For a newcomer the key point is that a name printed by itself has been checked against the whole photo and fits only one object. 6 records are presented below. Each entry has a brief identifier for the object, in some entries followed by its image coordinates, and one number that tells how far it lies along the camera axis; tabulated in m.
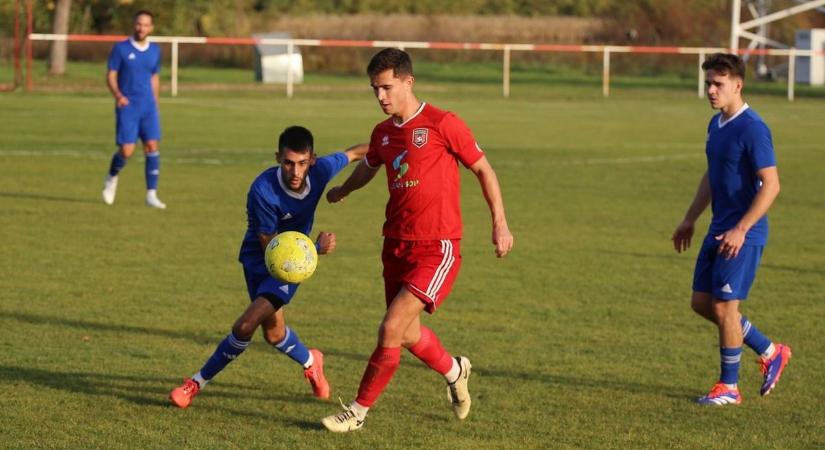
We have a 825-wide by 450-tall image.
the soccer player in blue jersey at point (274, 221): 13.78
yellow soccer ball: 13.62
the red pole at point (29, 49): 69.31
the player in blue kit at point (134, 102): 31.36
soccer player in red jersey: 13.47
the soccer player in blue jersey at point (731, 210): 14.46
